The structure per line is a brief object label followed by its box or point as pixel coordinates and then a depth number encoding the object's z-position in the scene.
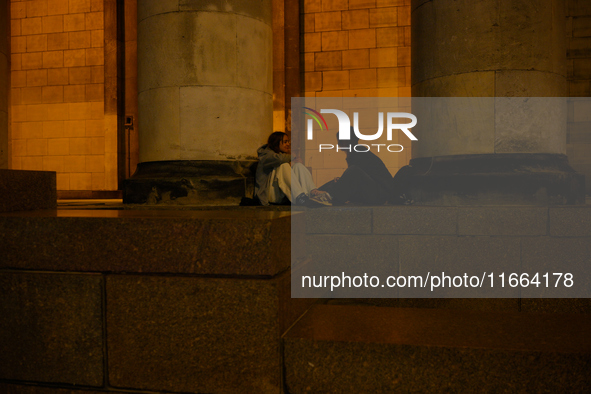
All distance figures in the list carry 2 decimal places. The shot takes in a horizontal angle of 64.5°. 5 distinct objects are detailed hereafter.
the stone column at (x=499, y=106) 4.62
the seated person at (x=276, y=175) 5.72
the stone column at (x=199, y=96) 5.55
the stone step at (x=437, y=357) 2.18
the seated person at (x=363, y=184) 5.14
